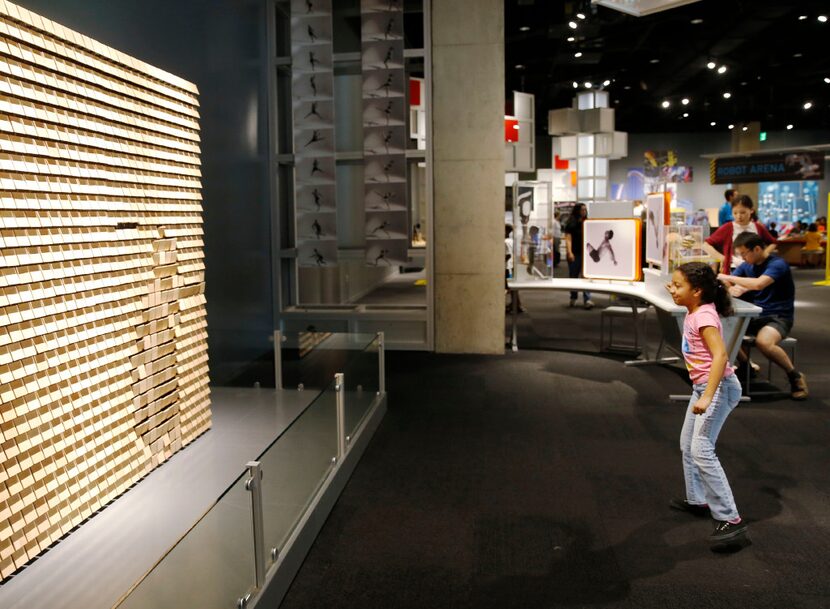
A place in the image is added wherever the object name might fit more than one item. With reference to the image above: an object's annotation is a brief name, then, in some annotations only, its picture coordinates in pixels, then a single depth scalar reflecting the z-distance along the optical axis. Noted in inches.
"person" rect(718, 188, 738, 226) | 435.2
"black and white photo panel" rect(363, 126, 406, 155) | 311.3
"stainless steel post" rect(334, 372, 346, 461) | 153.6
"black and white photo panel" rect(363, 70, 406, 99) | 308.5
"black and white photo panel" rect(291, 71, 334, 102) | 311.9
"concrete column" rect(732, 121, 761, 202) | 949.2
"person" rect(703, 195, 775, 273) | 254.2
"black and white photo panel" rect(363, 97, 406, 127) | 309.6
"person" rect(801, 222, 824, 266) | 711.1
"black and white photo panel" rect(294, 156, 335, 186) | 315.3
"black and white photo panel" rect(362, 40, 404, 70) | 308.2
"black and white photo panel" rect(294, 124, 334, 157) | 313.9
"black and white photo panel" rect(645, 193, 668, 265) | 260.4
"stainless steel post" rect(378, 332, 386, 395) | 212.7
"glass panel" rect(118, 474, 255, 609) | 76.5
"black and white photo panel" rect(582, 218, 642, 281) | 300.7
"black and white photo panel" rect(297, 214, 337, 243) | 318.3
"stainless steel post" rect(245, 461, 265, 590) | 96.8
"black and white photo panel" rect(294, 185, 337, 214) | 317.1
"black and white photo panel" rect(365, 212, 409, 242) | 315.3
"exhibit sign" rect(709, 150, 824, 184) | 802.2
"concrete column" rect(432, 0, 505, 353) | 303.0
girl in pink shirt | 129.3
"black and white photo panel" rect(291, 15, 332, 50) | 312.0
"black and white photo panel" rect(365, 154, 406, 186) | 312.3
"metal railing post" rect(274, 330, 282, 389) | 226.8
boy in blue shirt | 225.6
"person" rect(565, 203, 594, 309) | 425.7
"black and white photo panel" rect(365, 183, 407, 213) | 314.2
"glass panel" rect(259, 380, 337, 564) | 107.9
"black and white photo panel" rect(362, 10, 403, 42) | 308.2
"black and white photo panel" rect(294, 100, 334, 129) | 313.3
